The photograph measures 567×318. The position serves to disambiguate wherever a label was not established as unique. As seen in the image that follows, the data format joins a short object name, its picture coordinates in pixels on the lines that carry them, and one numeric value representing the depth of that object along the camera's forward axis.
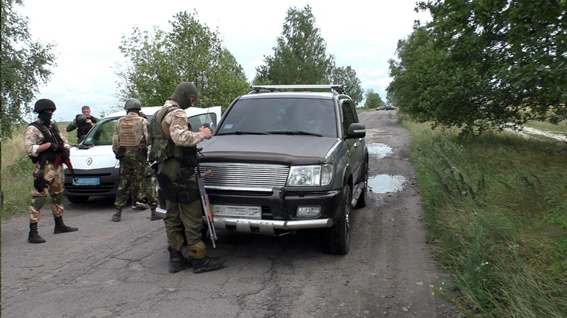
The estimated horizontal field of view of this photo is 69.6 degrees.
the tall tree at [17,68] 15.25
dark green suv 4.17
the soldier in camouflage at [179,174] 4.12
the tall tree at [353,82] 97.61
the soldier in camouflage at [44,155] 5.49
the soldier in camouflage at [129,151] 6.79
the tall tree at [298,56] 40.53
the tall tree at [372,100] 142.12
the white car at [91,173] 7.38
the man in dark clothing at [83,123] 9.44
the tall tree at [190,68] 14.86
